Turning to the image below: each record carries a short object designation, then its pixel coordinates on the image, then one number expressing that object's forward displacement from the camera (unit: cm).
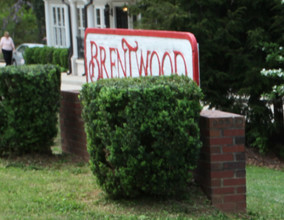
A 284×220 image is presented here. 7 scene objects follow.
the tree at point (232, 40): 2035
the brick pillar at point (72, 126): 1318
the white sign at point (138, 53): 1008
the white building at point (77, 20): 4459
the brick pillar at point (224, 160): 914
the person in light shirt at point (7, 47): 4676
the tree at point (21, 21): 6521
